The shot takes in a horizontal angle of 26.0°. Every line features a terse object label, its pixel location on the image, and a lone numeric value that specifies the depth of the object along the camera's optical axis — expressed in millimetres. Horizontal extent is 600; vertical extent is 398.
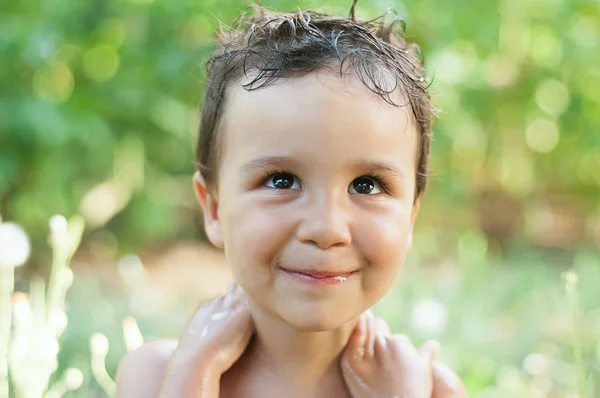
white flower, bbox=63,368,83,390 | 864
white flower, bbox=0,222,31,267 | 872
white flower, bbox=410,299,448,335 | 1162
